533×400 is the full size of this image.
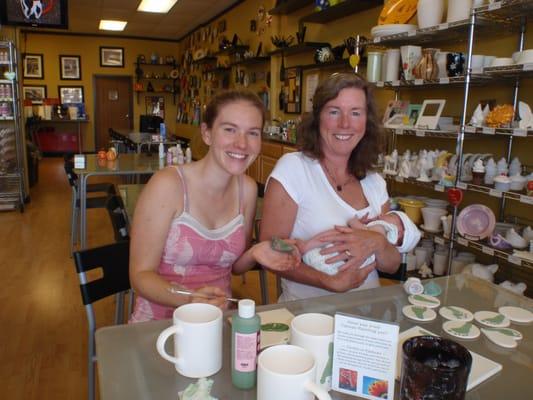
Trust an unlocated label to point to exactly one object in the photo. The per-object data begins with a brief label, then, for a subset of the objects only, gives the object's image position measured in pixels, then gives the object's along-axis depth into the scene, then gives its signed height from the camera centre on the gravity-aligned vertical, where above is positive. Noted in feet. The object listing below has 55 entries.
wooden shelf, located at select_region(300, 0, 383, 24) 13.60 +3.65
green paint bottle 2.74 -1.31
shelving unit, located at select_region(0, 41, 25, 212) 18.12 -1.08
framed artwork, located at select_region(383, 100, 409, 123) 11.61 +0.49
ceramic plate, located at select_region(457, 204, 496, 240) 9.18 -1.83
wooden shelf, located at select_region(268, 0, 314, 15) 17.31 +4.56
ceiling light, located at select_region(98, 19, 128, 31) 31.36 +6.62
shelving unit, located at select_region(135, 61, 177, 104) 38.06 +3.43
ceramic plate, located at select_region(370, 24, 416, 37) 10.80 +2.33
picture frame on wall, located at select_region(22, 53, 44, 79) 35.64 +3.83
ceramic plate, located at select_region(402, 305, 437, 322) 3.92 -1.57
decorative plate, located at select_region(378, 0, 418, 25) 10.97 +2.78
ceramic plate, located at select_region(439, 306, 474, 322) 3.93 -1.57
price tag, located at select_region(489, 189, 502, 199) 8.49 -1.12
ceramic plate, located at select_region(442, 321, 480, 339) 3.64 -1.58
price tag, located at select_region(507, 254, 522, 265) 8.18 -2.24
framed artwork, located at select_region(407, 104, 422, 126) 11.13 +0.41
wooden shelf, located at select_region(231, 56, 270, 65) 21.27 +3.00
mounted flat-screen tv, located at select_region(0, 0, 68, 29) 16.74 +3.76
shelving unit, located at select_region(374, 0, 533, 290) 8.24 +1.06
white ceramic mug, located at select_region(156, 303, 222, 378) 2.81 -1.34
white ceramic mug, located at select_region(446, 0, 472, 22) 9.21 +2.41
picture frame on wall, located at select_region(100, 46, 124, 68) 37.42 +5.04
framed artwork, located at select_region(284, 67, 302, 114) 18.44 +1.41
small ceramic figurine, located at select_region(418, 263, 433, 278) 10.64 -3.25
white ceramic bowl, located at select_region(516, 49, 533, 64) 8.02 +1.31
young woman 4.65 -1.02
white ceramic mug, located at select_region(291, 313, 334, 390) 2.73 -1.26
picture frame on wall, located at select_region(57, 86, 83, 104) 36.86 +1.88
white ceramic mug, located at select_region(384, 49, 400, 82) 11.17 +1.53
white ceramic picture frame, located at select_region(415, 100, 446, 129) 10.33 +0.35
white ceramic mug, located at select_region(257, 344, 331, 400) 2.28 -1.24
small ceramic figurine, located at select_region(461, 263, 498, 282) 9.31 -2.78
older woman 5.11 -0.76
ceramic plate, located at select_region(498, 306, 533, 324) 3.98 -1.58
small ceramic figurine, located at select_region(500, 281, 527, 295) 8.72 -2.93
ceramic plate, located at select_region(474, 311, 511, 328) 3.85 -1.57
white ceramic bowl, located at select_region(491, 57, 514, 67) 8.51 +1.29
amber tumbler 2.36 -1.26
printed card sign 2.67 -1.32
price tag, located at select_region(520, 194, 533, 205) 7.93 -1.13
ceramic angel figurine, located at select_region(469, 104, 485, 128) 9.22 +0.25
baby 4.93 -1.19
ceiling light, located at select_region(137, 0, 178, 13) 25.51 +6.50
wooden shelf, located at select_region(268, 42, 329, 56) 16.44 +2.89
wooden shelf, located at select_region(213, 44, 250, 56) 23.49 +3.82
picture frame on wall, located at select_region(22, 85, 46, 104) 35.81 +1.83
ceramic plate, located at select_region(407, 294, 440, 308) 4.20 -1.56
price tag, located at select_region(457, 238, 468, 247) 9.39 -2.24
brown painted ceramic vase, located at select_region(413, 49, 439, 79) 10.07 +1.37
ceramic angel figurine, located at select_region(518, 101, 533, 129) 8.33 +0.30
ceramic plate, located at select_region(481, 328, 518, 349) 3.53 -1.59
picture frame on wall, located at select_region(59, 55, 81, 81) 36.52 +3.97
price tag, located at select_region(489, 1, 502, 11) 8.17 +2.21
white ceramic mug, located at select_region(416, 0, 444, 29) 9.98 +2.53
